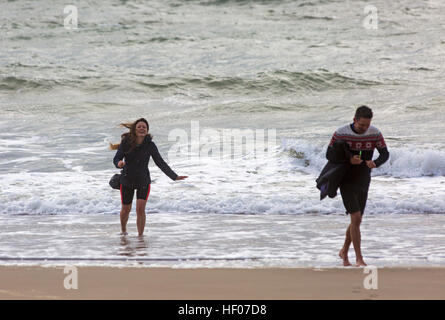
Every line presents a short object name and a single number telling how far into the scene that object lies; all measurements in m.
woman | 18.12
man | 13.48
